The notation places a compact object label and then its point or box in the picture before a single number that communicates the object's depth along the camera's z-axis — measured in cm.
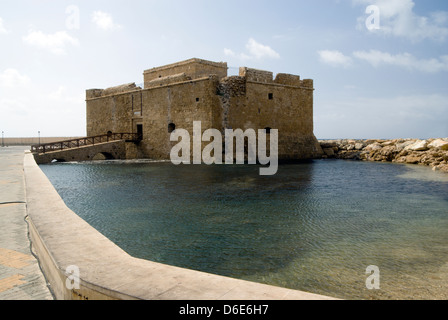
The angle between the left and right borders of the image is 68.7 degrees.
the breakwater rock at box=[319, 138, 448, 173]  1928
